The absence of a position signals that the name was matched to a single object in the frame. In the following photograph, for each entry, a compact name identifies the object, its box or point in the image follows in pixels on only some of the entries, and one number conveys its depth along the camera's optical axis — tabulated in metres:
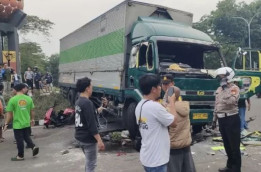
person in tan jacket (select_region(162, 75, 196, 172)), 3.90
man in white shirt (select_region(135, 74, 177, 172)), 3.30
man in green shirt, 7.09
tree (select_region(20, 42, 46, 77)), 35.25
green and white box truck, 7.84
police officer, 5.35
